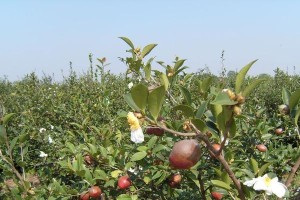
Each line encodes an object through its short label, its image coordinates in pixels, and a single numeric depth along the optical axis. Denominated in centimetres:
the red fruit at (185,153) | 87
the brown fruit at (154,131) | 113
